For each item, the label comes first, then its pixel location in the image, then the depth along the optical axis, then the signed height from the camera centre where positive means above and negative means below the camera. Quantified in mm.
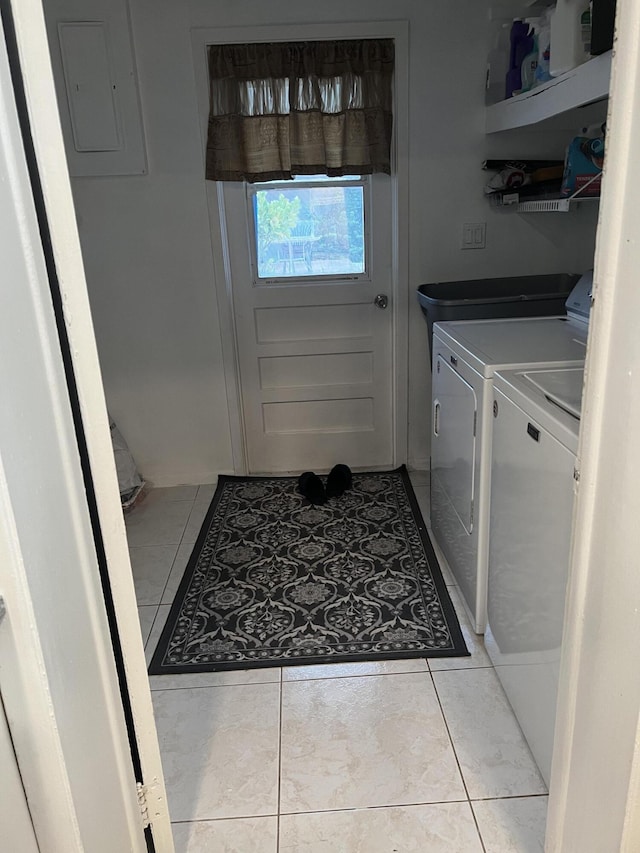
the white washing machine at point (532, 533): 1386 -797
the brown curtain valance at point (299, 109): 2744 +359
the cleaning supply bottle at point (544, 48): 2189 +451
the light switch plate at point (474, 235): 3012 -204
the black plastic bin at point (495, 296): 2592 -448
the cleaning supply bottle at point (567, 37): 1890 +425
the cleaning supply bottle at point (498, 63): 2682 +501
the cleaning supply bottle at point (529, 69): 2373 +418
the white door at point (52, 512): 820 -414
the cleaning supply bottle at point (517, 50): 2416 +498
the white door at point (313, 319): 3021 -579
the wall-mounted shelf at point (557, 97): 1737 +274
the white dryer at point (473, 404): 1880 -658
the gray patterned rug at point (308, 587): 2082 -1390
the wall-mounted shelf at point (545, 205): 2293 -73
